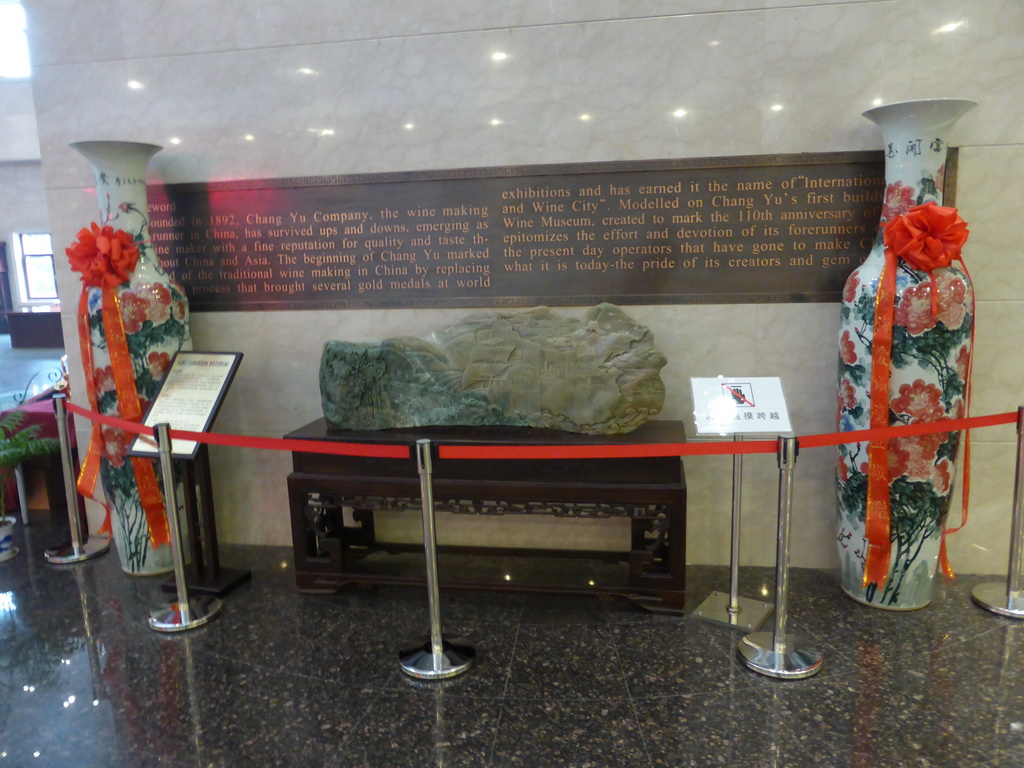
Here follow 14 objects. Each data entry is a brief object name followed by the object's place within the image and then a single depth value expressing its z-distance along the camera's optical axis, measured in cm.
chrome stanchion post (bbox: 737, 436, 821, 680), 224
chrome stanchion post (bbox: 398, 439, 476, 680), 230
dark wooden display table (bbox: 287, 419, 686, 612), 267
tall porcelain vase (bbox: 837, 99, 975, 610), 248
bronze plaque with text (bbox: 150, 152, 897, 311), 292
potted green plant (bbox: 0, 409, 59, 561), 348
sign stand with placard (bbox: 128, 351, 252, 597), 292
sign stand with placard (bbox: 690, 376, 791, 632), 238
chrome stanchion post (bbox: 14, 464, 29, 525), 389
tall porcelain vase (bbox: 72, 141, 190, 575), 304
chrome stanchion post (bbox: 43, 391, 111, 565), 341
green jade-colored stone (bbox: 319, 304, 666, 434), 271
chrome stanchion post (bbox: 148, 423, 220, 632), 262
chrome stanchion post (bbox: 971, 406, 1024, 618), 263
